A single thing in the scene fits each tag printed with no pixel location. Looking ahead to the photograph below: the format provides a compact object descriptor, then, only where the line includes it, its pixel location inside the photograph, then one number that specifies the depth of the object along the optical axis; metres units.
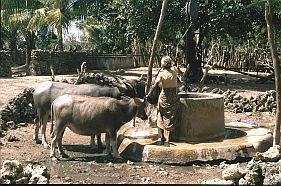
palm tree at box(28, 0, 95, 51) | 28.48
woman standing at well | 9.34
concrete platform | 8.78
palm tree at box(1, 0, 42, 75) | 29.20
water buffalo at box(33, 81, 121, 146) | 10.69
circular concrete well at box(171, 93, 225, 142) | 9.55
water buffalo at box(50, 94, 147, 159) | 9.21
